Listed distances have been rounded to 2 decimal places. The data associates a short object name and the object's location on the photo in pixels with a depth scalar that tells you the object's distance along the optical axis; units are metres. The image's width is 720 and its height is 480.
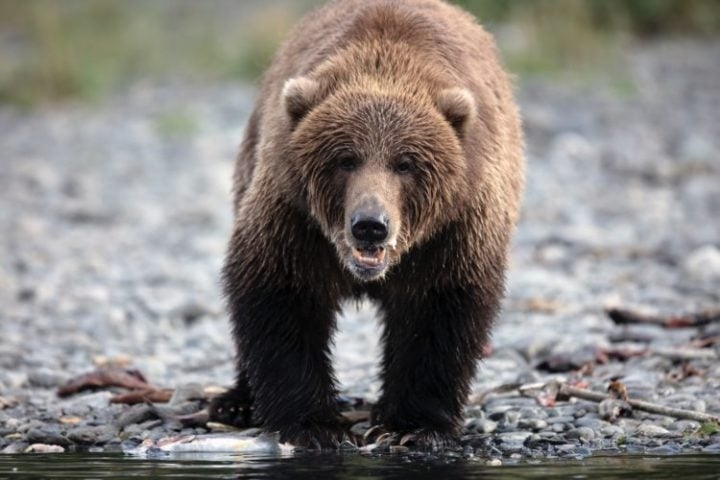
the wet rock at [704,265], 22.33
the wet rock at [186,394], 15.04
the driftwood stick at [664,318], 18.31
